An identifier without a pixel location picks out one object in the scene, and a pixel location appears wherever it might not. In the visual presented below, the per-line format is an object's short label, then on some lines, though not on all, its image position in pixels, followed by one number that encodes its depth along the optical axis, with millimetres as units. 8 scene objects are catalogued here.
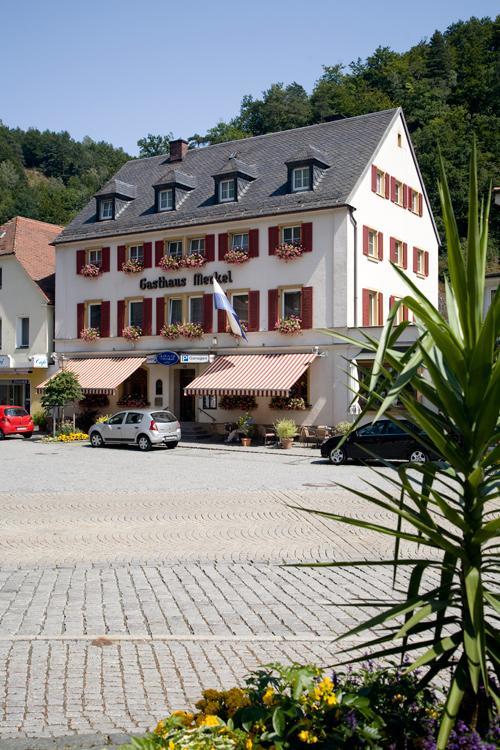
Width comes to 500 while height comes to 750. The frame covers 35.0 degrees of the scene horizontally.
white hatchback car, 29188
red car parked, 35688
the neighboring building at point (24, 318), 40594
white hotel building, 31516
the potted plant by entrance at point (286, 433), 29672
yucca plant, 2895
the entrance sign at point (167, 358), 34562
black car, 22969
